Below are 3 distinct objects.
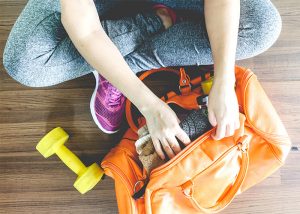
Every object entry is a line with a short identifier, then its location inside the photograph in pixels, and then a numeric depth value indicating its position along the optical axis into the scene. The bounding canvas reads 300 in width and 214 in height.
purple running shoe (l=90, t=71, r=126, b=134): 0.91
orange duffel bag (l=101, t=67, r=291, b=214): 0.76
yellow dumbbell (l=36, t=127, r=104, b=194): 0.91
